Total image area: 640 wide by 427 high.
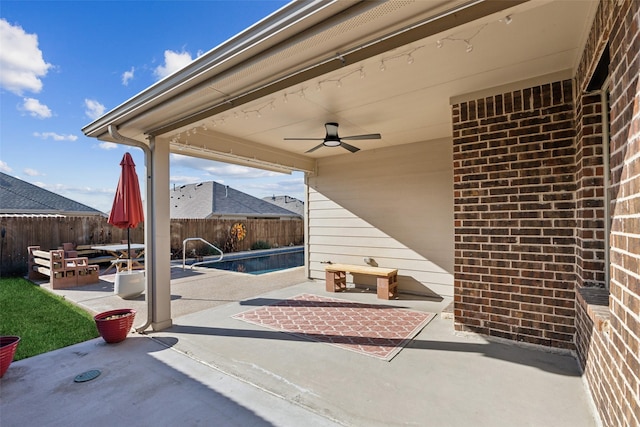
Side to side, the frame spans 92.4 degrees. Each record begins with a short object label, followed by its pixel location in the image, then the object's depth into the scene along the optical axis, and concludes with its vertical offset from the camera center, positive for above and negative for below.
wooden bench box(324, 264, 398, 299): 5.97 -1.15
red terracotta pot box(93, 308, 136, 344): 3.81 -1.27
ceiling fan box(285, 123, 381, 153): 4.93 +1.37
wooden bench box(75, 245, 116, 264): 10.32 -1.06
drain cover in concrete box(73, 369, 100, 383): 3.01 -1.51
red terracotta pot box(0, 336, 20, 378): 3.01 -1.23
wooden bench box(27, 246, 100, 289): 7.21 -1.07
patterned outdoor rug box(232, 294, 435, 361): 3.81 -1.51
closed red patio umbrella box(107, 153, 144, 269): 5.31 +0.44
